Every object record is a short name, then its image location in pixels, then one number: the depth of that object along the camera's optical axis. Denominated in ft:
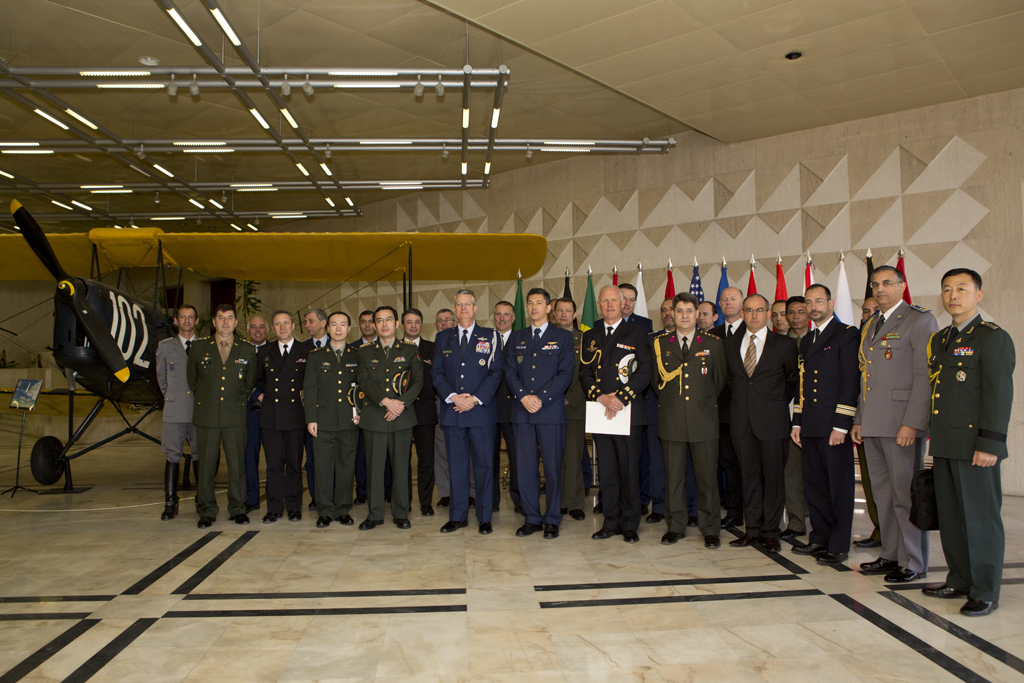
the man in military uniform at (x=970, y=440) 9.09
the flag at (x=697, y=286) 23.12
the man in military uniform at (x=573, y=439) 15.12
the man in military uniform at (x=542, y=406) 13.74
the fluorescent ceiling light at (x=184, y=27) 15.63
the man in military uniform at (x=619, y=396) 13.26
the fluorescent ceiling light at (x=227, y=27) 15.47
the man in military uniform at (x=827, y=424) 11.57
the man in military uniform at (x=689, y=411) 12.83
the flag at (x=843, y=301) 18.90
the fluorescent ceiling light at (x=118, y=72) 18.37
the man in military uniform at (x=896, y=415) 10.52
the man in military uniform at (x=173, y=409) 15.81
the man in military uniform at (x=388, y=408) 14.58
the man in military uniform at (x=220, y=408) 15.14
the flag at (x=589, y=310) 24.50
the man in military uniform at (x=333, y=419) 15.10
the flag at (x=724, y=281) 23.20
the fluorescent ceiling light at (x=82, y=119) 22.81
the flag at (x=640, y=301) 23.73
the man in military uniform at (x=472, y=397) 14.24
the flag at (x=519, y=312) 24.20
